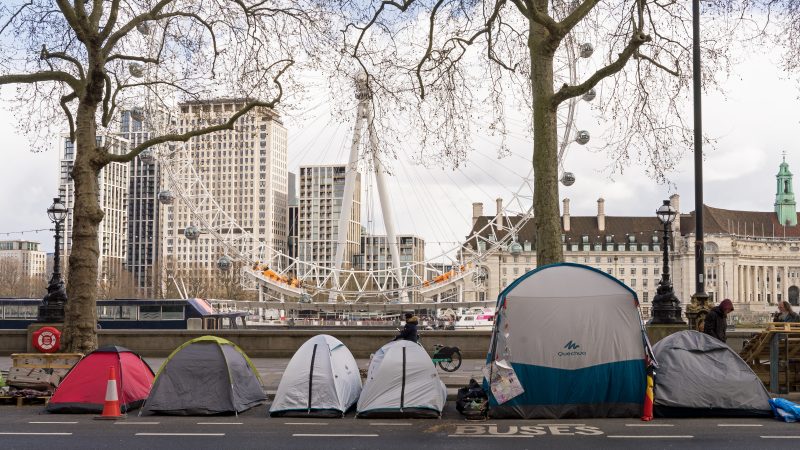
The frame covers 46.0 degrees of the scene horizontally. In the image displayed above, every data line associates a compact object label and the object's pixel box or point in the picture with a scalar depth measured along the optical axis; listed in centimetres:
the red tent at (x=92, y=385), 1617
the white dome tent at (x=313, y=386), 1555
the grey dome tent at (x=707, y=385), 1511
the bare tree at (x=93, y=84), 2088
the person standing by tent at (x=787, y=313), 1966
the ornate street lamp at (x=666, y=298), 2700
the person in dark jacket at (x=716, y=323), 1745
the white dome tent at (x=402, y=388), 1533
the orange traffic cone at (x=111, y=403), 1539
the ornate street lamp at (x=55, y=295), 2958
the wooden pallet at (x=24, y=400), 1741
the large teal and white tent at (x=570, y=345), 1528
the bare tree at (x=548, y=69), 1927
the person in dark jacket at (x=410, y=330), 2030
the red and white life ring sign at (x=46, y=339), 2214
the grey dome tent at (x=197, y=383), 1577
